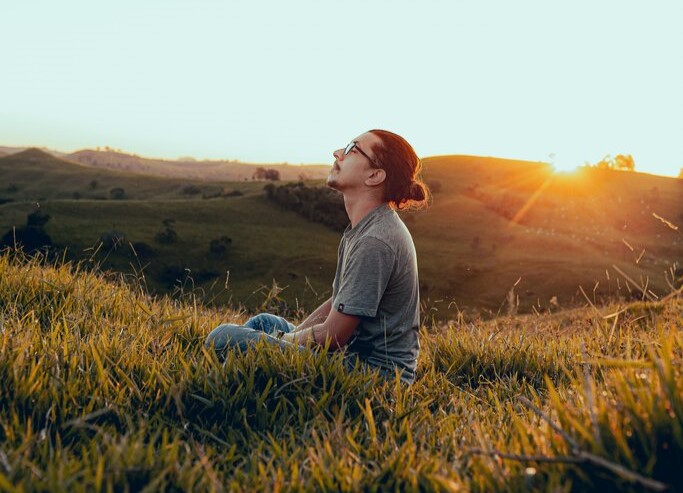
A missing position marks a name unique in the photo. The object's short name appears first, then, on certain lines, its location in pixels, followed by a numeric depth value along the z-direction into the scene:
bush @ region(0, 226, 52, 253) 54.36
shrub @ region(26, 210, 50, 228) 58.38
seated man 4.27
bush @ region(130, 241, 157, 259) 58.81
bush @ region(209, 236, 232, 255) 62.75
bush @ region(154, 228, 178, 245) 63.50
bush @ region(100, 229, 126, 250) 53.02
